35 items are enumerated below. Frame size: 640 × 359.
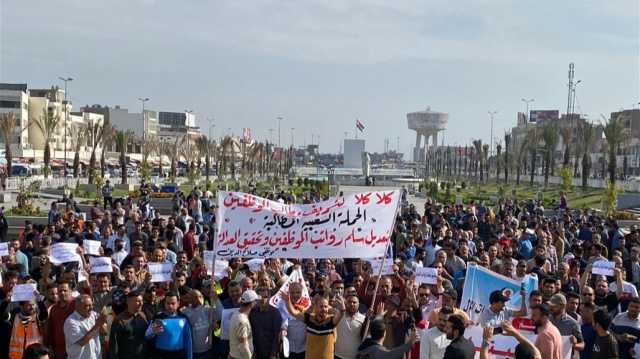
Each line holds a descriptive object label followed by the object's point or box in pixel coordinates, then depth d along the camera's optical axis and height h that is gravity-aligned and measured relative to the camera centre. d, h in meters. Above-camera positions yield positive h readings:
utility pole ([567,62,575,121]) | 90.69 +8.82
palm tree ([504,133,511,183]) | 74.14 +1.10
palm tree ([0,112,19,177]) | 56.96 +1.21
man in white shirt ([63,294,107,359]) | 8.07 -1.78
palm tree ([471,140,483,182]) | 91.64 +0.78
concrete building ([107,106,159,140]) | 150.88 +4.58
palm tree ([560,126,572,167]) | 62.16 +1.73
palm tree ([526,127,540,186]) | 78.59 +1.71
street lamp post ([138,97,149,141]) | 139.05 +4.05
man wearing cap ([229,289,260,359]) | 8.52 -1.89
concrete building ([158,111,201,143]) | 164.69 +3.88
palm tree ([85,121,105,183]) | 53.46 +0.66
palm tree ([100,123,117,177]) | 68.65 +1.02
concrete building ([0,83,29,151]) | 93.38 +3.94
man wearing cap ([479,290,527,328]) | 8.55 -1.62
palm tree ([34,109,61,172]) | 55.57 +1.28
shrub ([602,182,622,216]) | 35.28 -1.65
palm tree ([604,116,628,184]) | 53.25 +1.82
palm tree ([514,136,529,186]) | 76.43 +0.45
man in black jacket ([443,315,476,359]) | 7.12 -1.59
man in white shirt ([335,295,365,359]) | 8.54 -1.83
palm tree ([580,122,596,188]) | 54.91 +1.43
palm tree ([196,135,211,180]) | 87.94 +0.37
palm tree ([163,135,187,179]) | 100.12 -0.07
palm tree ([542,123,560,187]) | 66.69 +1.36
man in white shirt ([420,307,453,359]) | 7.77 -1.72
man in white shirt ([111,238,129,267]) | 13.49 -1.75
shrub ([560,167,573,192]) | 49.37 -1.11
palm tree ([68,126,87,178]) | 103.87 +1.15
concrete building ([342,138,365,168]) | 177.00 -0.14
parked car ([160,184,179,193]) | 42.62 -2.16
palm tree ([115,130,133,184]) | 55.12 -0.21
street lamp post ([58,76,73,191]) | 92.12 +4.09
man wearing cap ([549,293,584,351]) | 8.45 -1.61
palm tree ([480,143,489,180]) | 93.81 +0.48
